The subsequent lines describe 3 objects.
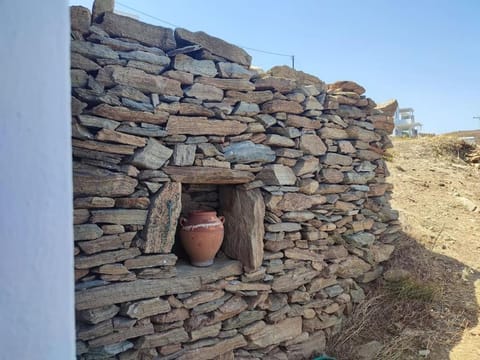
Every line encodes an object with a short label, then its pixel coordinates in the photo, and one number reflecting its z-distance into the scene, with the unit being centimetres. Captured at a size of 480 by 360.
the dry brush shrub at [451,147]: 883
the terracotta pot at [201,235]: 276
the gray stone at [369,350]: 315
